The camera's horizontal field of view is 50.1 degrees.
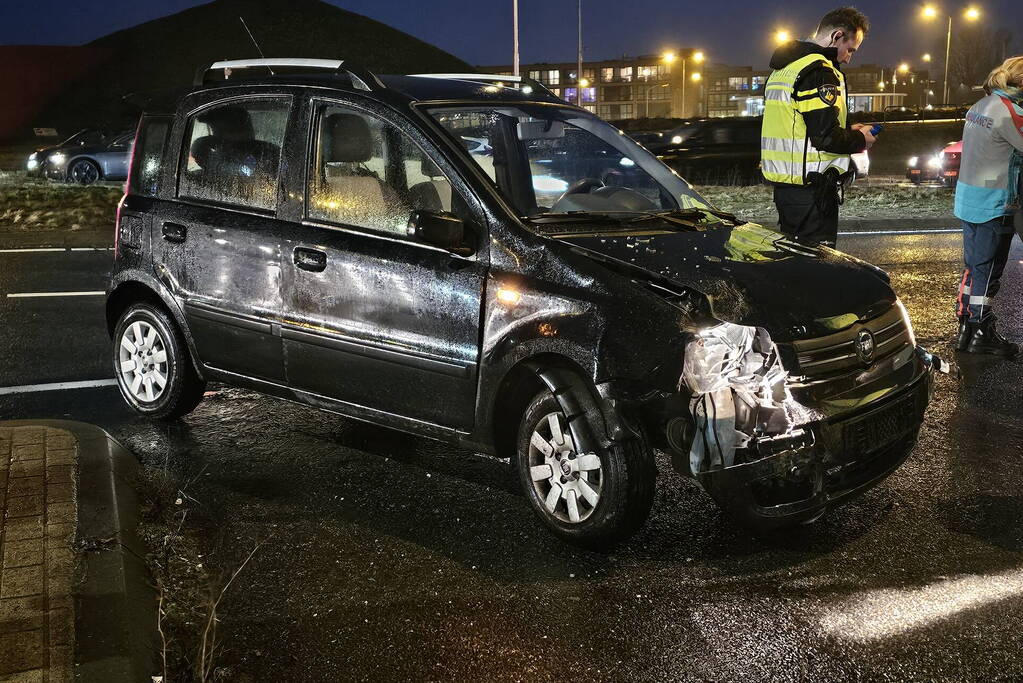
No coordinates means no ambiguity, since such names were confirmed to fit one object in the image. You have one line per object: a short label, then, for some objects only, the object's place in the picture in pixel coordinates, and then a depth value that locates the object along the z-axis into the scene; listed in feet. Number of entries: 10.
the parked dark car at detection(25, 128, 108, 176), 84.46
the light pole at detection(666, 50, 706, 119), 371.76
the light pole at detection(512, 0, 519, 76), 121.48
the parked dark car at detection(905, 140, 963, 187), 69.41
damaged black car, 13.35
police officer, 22.76
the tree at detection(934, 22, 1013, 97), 327.06
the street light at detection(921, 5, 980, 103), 145.07
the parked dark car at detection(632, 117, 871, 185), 81.71
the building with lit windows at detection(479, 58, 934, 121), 506.23
